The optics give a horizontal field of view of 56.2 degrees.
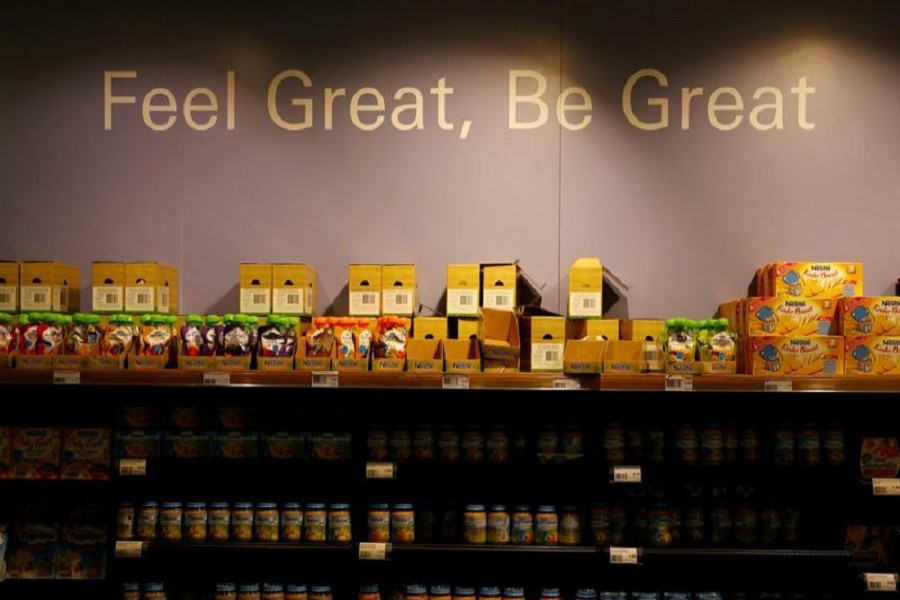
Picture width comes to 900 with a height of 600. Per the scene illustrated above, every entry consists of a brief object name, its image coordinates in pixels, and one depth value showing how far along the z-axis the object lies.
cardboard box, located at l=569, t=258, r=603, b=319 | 3.67
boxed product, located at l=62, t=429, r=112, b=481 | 3.69
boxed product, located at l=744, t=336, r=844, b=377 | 3.37
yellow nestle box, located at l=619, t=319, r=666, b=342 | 3.53
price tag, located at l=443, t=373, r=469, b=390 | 3.35
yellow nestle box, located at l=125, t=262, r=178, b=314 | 3.66
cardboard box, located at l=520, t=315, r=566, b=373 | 3.47
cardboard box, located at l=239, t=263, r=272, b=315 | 3.68
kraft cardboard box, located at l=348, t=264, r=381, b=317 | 3.69
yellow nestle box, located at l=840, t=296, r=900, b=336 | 3.42
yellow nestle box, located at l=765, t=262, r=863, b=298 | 3.63
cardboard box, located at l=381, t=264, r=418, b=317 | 3.68
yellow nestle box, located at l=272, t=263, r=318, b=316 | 3.68
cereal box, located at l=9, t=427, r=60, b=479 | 3.69
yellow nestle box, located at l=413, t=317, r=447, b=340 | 3.60
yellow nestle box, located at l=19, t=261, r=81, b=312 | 3.67
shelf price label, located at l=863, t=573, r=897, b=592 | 3.41
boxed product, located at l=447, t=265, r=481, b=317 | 3.67
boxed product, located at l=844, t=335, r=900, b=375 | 3.38
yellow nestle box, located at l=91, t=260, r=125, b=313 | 3.64
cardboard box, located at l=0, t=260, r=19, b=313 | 3.66
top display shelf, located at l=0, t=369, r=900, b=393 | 3.32
